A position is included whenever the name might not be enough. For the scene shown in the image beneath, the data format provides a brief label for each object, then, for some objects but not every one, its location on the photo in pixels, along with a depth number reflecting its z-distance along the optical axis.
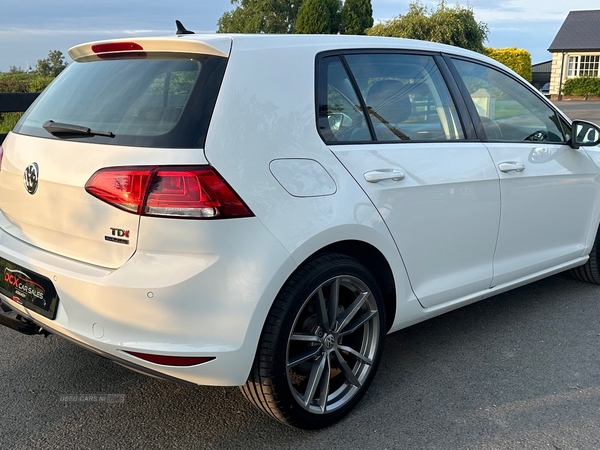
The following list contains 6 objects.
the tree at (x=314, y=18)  41.75
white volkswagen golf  2.30
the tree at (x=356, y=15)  42.41
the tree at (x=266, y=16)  49.34
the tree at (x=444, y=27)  24.80
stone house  45.78
